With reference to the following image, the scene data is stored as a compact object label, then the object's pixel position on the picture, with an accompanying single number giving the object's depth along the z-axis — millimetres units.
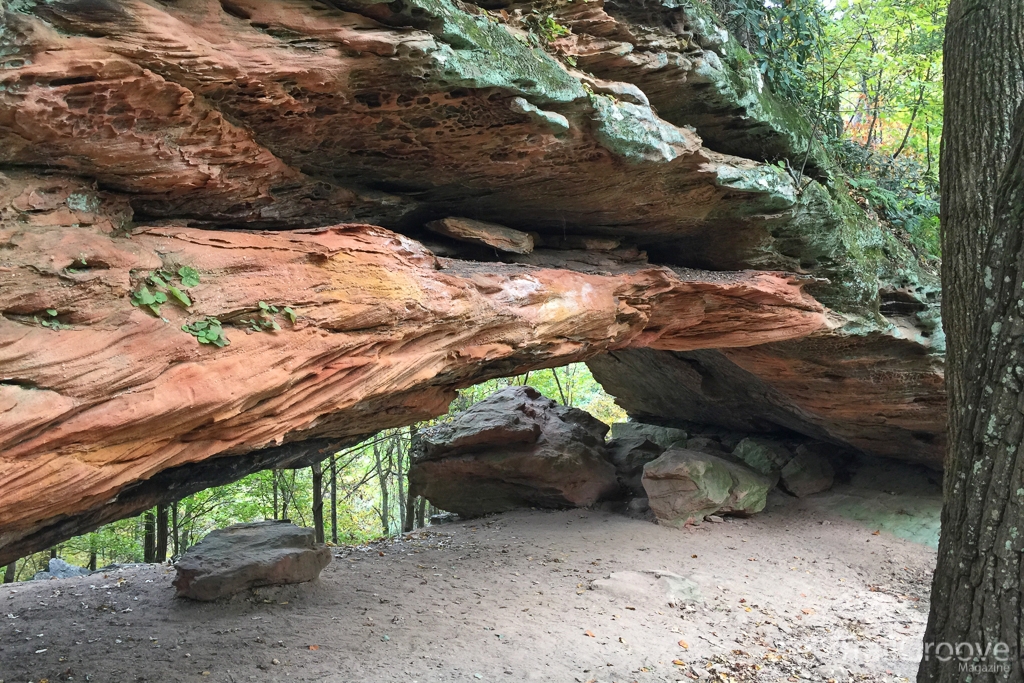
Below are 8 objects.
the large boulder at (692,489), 10727
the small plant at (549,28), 6000
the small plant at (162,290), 4023
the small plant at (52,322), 3678
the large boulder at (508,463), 11656
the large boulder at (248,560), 7625
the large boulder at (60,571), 10844
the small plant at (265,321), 4406
